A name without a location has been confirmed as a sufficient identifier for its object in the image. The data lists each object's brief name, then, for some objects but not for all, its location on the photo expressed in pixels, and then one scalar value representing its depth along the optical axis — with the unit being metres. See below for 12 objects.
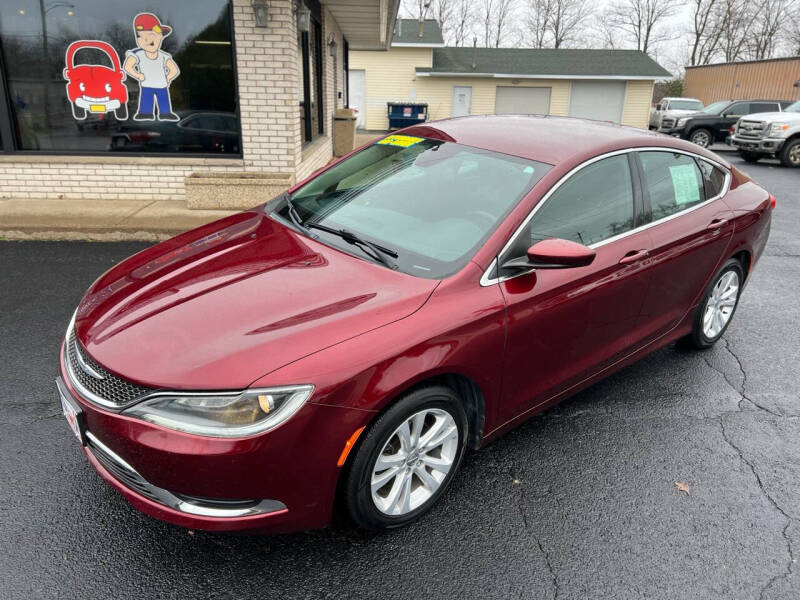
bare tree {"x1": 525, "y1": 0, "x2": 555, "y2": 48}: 52.94
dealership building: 7.50
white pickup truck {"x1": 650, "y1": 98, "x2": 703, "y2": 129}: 25.40
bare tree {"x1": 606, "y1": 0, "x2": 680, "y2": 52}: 52.09
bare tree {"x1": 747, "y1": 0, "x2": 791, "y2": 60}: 48.66
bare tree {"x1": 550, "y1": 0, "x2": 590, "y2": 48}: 52.53
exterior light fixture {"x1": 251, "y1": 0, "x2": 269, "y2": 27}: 7.21
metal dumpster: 26.92
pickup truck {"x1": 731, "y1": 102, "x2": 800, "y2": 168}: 16.39
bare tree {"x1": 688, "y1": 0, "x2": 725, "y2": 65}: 48.53
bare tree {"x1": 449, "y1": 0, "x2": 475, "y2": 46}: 54.41
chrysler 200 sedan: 2.09
